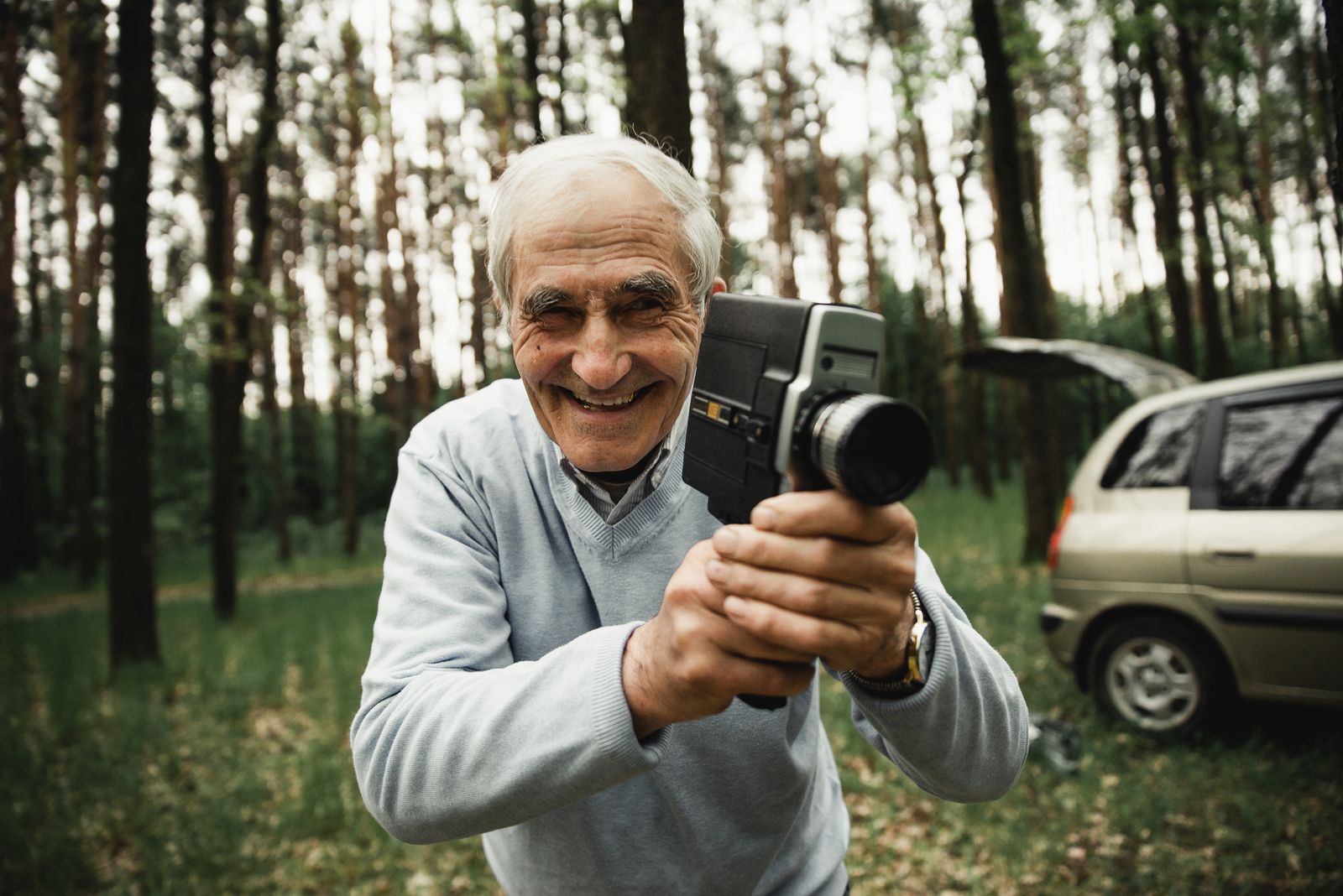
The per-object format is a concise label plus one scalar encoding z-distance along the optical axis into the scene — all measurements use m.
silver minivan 3.85
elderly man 0.87
